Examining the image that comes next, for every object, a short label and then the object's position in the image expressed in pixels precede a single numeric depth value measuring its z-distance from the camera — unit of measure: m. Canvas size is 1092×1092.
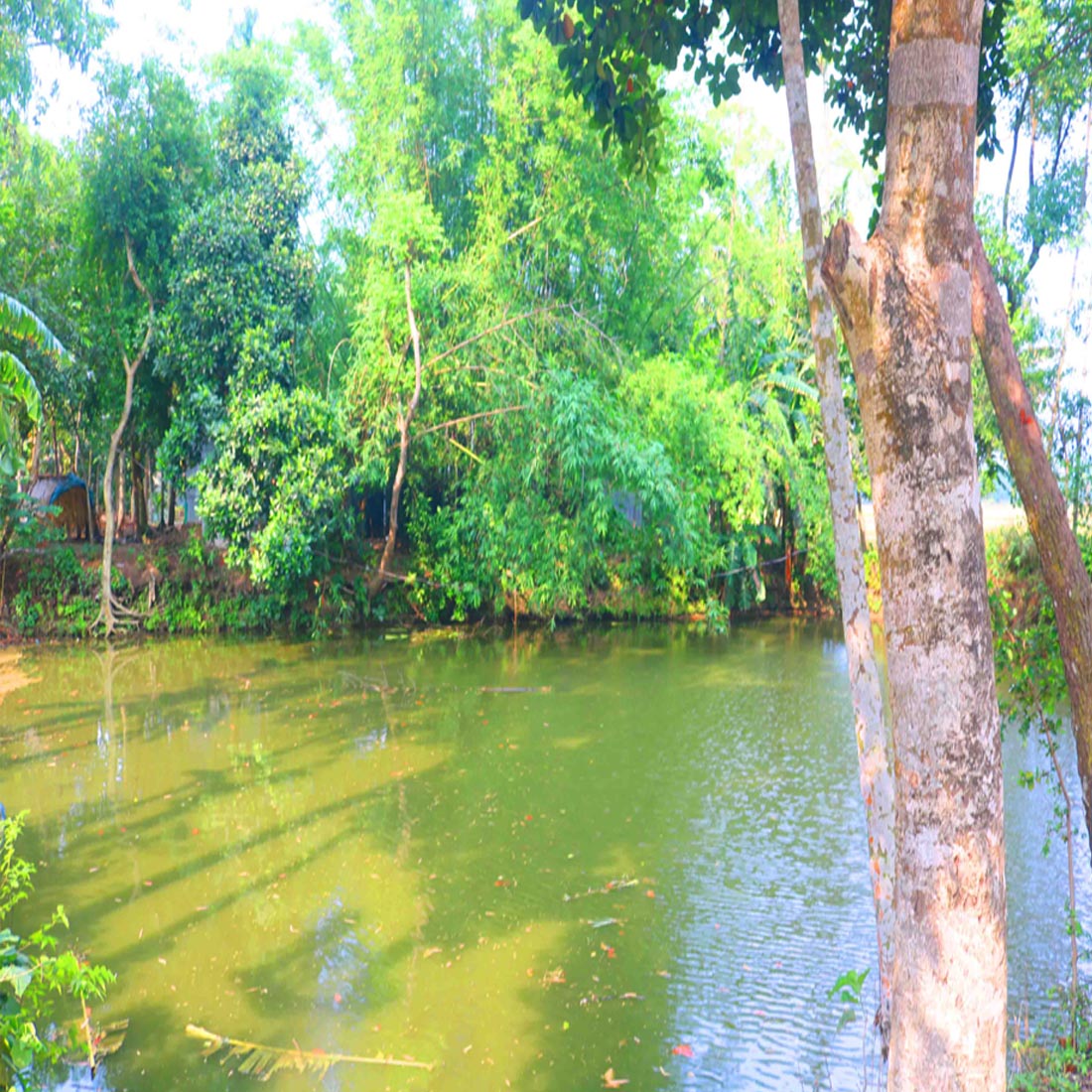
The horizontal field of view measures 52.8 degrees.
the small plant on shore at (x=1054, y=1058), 3.67
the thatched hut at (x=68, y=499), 19.66
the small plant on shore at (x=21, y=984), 3.36
